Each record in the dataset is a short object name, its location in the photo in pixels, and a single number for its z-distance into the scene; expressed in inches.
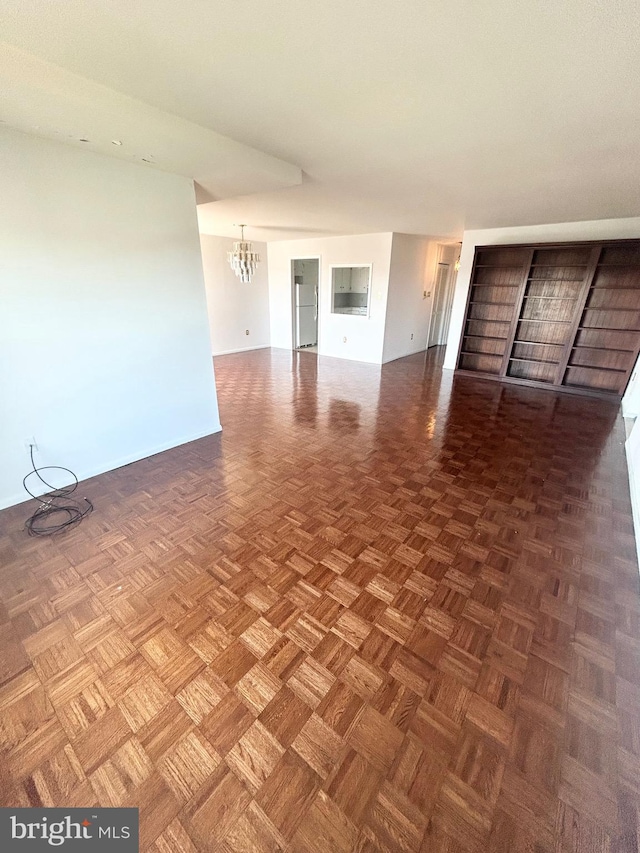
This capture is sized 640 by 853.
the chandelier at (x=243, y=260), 209.8
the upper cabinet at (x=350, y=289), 270.1
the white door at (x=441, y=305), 312.5
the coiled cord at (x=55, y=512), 85.0
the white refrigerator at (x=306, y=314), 302.8
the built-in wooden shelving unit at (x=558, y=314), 185.0
